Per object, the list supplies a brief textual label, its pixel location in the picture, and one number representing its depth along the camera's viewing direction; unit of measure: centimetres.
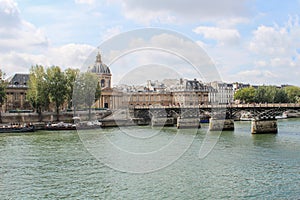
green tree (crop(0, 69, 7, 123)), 6139
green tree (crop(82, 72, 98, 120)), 6915
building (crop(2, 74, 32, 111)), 7831
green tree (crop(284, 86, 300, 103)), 12731
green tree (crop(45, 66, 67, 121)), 6425
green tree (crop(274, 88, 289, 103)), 11614
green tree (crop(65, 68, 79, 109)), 6600
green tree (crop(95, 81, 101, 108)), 7572
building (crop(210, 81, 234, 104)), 14000
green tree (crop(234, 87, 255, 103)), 11562
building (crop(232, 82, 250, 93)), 15738
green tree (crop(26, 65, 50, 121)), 6366
